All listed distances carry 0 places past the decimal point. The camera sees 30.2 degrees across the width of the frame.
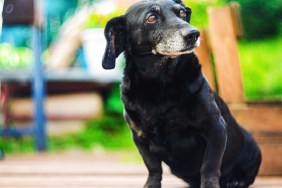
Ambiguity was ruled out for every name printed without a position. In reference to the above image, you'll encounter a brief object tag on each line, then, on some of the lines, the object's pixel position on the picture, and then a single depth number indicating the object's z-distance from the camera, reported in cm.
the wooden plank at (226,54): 274
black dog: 182
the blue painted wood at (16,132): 466
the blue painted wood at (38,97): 467
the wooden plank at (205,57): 300
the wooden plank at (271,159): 262
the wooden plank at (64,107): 550
